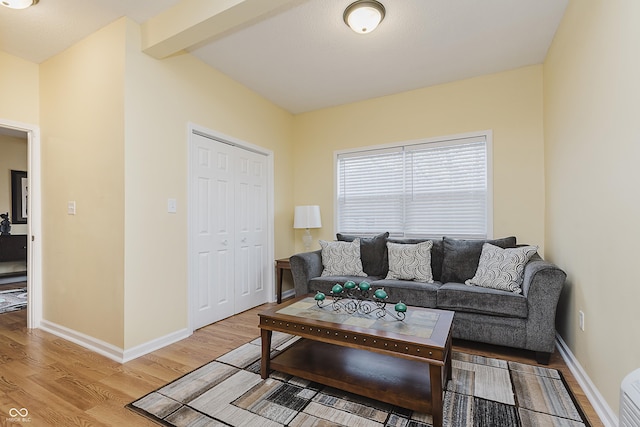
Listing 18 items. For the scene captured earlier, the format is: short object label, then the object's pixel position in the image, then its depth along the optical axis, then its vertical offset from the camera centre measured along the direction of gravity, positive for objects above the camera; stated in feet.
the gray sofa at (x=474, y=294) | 7.58 -2.29
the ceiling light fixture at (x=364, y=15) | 7.38 +4.76
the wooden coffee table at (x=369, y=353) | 5.33 -2.68
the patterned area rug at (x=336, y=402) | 5.47 -3.63
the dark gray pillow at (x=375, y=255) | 11.46 -1.59
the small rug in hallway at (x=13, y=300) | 12.48 -3.72
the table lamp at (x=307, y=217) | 13.53 -0.18
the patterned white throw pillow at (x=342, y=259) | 11.39 -1.71
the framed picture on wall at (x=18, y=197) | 17.81 +1.00
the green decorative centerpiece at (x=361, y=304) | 6.69 -2.15
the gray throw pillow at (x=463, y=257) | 10.01 -1.47
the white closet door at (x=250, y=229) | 12.05 -0.66
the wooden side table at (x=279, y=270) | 12.62 -2.32
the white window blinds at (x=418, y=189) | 11.55 +0.91
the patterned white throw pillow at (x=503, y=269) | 8.52 -1.60
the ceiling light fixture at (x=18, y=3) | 7.02 +4.80
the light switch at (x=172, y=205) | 9.14 +0.24
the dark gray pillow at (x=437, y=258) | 10.71 -1.58
